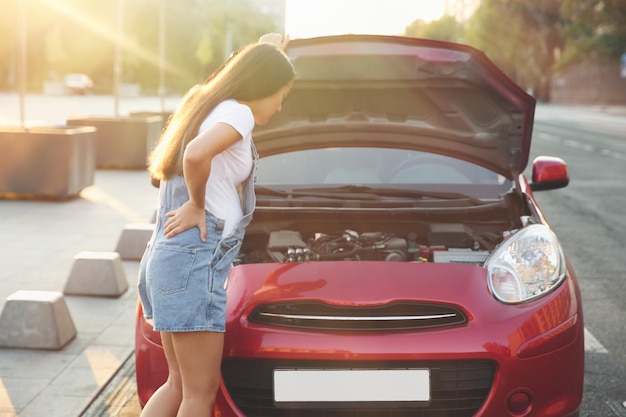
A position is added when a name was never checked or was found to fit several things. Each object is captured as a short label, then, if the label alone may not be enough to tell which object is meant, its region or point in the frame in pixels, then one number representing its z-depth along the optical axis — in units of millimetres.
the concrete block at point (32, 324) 4887
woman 2707
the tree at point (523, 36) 70188
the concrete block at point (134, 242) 7480
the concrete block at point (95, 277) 6172
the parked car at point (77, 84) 63469
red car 3006
